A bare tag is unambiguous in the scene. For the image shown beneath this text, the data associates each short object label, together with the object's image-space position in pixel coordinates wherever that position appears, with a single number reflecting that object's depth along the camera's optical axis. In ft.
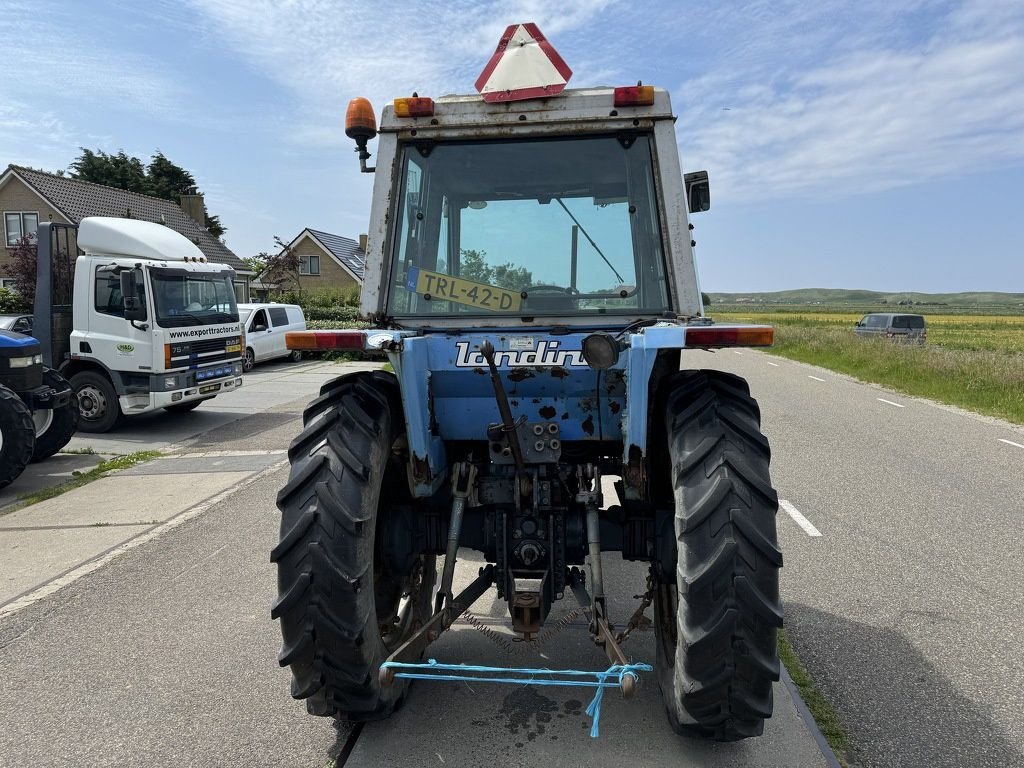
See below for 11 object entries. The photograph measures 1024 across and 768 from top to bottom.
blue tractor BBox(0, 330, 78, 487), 24.12
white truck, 34.35
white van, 67.21
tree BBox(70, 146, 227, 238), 151.23
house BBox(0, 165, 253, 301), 95.45
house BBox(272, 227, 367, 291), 139.95
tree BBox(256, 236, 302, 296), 106.73
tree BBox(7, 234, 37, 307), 67.56
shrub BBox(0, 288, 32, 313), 77.41
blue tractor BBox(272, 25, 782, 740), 8.34
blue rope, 8.05
